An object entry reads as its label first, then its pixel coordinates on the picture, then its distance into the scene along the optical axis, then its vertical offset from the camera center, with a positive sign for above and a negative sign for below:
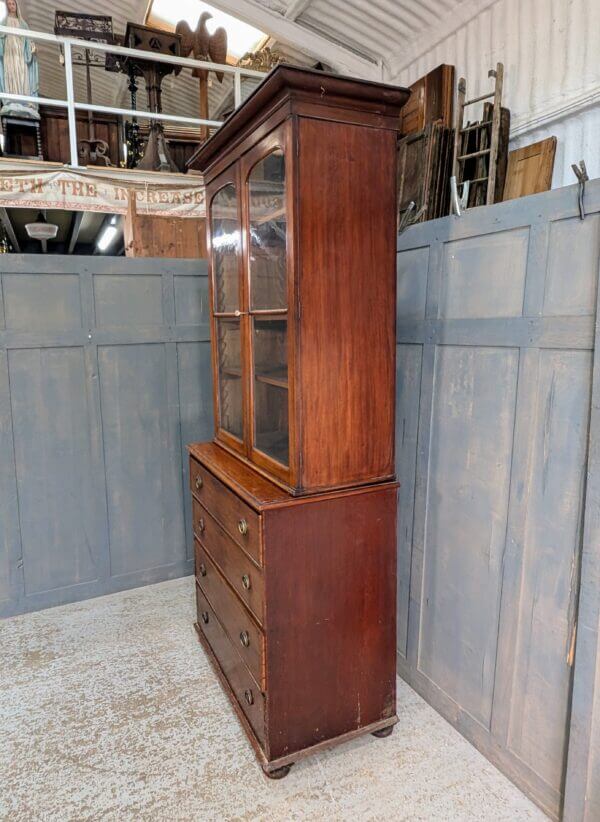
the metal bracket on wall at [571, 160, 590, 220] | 1.27 +0.37
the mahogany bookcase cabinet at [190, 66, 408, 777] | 1.47 -0.26
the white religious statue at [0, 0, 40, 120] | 3.25 +1.65
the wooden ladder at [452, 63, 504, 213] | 2.08 +0.78
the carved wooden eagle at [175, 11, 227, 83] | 3.62 +1.99
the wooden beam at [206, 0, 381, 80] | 3.10 +1.74
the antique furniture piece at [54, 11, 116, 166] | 3.37 +1.91
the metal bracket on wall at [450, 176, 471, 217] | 1.72 +0.43
